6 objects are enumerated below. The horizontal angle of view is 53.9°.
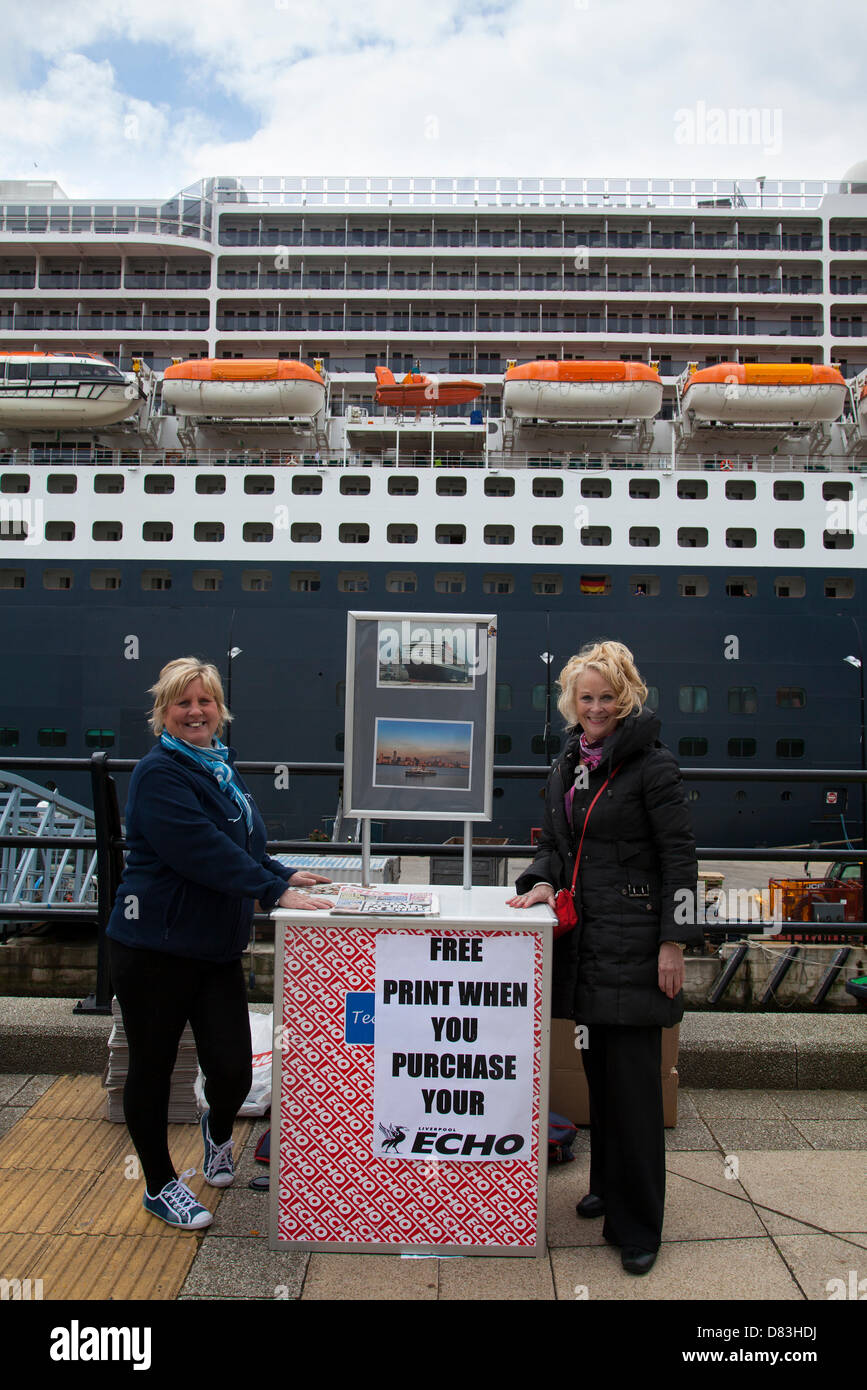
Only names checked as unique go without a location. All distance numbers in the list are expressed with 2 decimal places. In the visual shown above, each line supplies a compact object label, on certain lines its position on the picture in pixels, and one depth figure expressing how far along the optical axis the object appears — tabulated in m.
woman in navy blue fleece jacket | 2.24
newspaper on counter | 2.29
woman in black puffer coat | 2.22
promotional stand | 2.24
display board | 2.60
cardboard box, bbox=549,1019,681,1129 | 2.83
